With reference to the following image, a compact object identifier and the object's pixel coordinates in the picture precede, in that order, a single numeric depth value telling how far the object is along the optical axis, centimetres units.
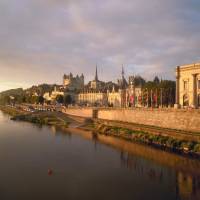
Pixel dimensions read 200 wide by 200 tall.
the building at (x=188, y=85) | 4403
